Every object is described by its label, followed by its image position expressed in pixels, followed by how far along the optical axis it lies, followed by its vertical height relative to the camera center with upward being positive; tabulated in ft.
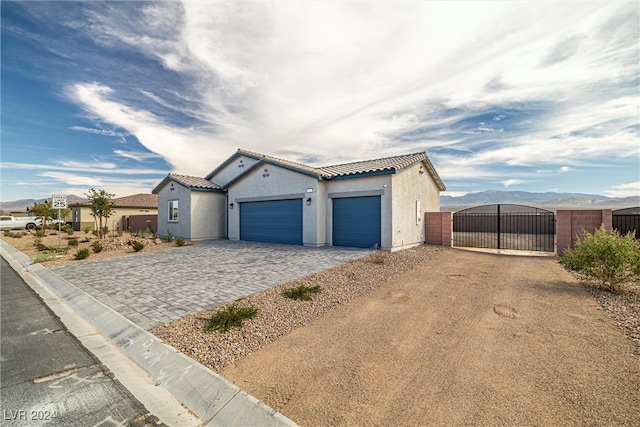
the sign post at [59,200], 52.71 +2.53
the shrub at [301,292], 20.53 -6.30
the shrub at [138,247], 46.85 -5.94
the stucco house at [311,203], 43.55 +1.76
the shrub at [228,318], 15.60 -6.42
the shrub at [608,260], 21.16 -3.98
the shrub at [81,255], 40.14 -6.23
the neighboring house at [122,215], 91.76 -0.77
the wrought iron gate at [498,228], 45.16 -3.18
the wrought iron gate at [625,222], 38.58 -1.64
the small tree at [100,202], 62.64 +2.49
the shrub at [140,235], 62.04 -5.34
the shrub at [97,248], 45.59 -5.96
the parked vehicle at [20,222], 101.95 -3.55
